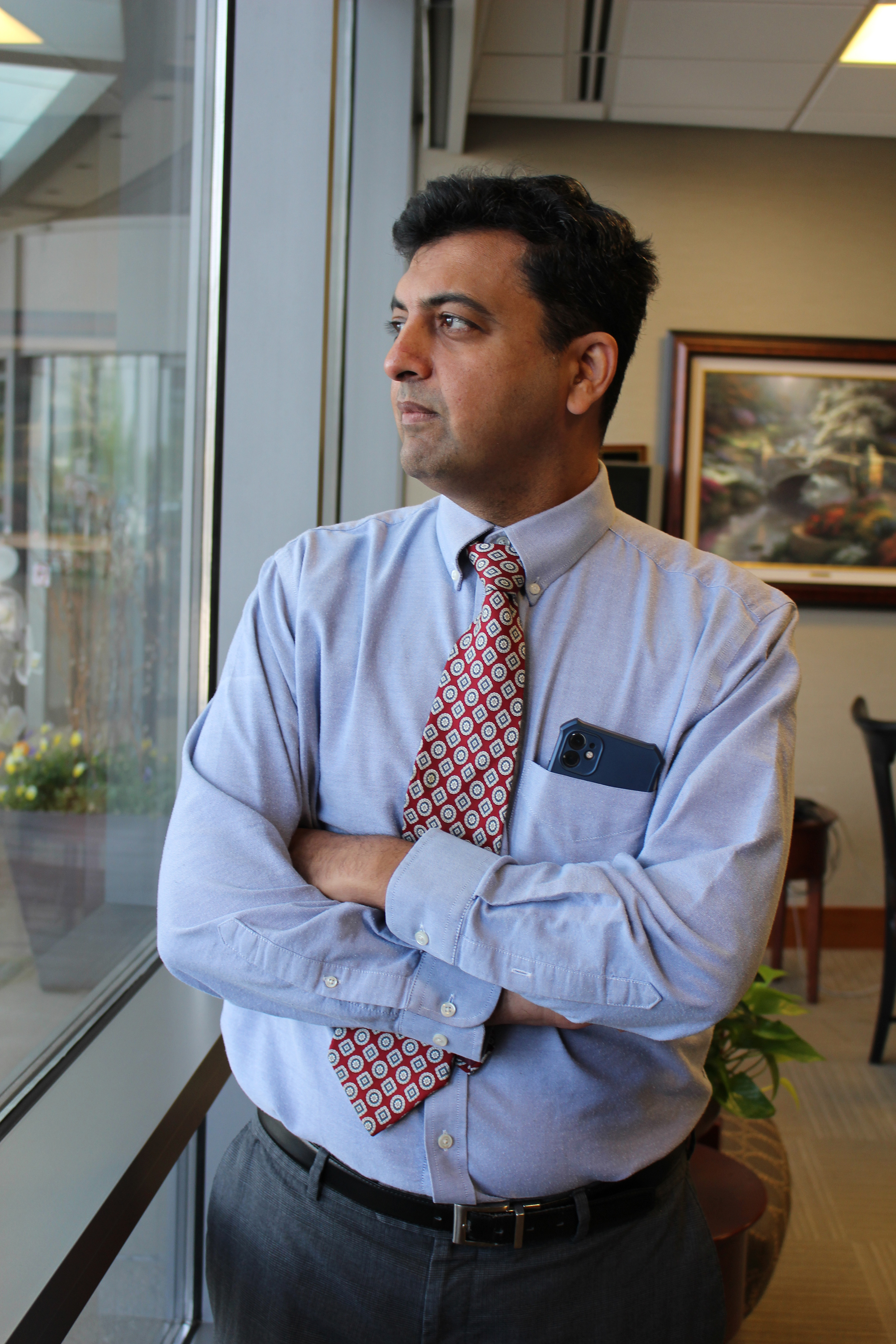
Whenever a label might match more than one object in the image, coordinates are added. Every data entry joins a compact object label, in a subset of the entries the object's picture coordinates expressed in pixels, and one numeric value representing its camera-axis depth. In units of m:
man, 1.02
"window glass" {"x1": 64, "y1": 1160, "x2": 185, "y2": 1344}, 1.35
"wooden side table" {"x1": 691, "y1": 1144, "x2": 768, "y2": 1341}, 1.66
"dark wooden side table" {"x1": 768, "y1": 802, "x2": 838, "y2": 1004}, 3.68
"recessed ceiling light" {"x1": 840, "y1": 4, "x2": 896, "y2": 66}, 3.02
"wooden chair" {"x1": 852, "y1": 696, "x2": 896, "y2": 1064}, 3.29
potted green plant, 1.92
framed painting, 4.24
